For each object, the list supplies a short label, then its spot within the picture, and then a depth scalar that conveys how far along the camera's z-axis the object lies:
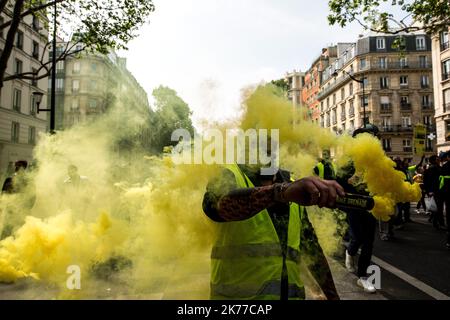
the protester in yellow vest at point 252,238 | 1.49
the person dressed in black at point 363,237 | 4.70
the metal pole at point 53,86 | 12.42
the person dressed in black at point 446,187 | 7.15
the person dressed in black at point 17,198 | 5.50
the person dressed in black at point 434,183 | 9.37
